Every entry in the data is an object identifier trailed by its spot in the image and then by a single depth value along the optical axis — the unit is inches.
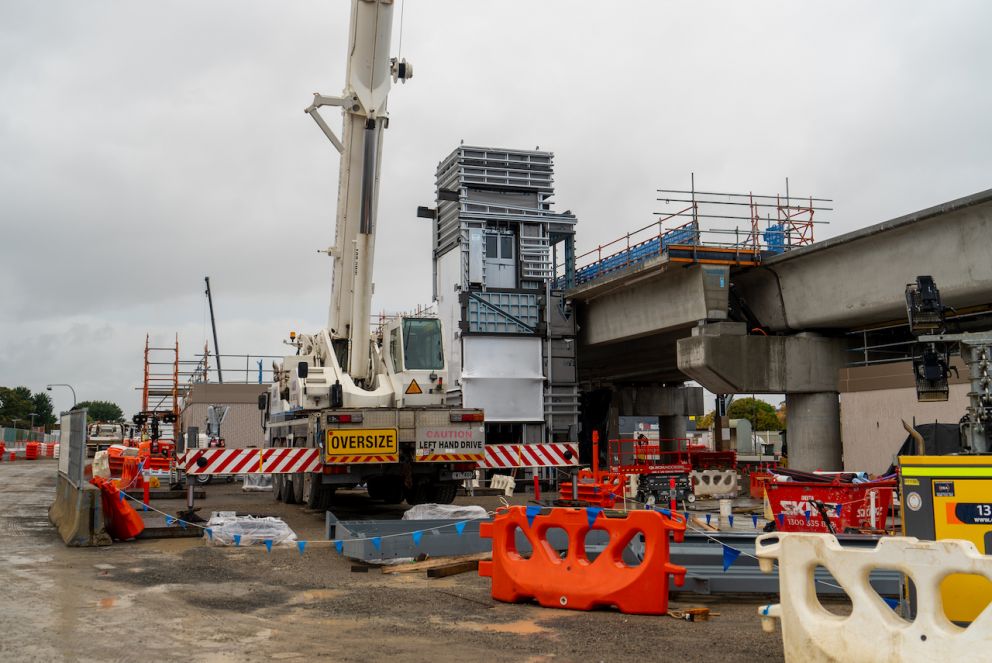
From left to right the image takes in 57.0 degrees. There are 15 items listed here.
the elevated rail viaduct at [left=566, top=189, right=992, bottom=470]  686.5
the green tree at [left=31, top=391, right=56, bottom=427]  5900.6
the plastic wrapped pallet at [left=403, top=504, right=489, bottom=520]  531.8
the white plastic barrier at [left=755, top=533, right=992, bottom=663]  192.1
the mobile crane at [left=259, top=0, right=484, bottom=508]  577.9
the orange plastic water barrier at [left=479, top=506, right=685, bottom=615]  295.7
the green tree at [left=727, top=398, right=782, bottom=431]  3705.7
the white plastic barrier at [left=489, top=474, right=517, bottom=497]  920.3
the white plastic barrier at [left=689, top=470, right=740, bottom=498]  855.1
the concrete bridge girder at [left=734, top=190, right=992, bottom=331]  665.6
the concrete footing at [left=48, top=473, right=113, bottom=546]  468.4
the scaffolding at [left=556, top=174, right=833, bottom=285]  868.0
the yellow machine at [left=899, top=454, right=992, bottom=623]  219.1
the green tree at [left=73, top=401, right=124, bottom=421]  7731.3
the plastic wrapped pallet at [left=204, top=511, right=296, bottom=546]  483.5
